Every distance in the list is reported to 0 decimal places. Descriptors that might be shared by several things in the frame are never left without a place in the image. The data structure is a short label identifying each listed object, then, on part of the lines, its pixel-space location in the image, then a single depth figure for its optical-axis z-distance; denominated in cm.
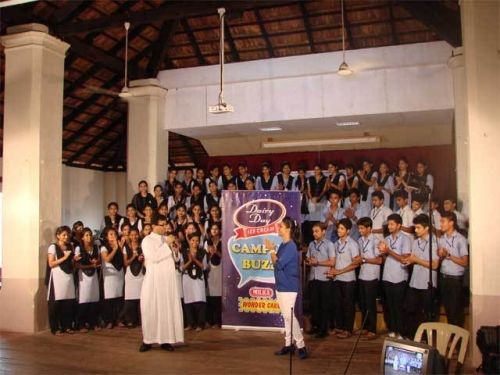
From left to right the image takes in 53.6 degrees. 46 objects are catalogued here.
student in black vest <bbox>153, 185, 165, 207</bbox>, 794
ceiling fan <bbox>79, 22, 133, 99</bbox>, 968
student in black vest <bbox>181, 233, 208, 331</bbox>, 646
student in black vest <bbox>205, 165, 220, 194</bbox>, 806
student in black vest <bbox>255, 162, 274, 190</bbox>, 789
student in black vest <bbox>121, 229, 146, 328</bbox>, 662
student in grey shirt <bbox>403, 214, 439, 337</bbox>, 546
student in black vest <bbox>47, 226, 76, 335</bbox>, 625
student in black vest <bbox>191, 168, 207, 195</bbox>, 812
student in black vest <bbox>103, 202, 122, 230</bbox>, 710
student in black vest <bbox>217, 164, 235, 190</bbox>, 806
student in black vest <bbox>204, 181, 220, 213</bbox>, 763
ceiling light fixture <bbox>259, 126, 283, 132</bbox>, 888
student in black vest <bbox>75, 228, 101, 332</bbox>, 646
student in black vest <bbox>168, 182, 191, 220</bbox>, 791
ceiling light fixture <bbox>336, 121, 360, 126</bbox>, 853
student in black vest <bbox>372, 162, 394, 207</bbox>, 733
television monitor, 326
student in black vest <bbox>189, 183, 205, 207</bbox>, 779
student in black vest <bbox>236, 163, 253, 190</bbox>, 794
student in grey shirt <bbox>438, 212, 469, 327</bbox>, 525
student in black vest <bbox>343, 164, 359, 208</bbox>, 748
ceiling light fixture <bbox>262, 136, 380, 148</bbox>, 959
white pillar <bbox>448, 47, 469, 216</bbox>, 669
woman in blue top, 496
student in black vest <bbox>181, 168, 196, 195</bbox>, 814
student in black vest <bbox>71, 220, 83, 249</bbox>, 656
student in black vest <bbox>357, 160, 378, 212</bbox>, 739
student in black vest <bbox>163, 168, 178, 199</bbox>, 817
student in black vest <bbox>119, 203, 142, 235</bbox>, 700
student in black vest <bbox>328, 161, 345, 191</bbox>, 757
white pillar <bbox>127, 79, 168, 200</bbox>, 883
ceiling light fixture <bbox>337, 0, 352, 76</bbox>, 617
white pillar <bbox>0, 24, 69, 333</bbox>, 645
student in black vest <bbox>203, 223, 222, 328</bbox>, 664
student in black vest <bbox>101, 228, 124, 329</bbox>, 661
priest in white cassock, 519
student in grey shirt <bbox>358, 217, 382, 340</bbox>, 578
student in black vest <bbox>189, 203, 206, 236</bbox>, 694
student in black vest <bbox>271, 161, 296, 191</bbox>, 779
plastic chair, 382
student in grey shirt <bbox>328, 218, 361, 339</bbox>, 589
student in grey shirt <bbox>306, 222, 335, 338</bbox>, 600
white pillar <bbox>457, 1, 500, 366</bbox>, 473
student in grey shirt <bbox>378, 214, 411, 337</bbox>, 563
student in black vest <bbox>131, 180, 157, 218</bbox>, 777
